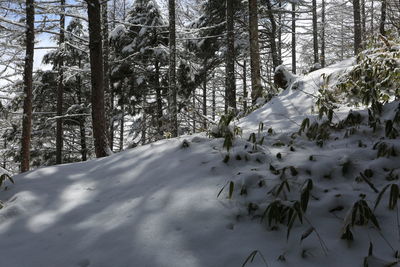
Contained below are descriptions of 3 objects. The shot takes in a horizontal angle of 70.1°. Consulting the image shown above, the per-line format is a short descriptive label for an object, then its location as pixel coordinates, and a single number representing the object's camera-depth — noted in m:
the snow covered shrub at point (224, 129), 3.35
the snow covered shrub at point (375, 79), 3.60
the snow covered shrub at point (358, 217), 1.71
